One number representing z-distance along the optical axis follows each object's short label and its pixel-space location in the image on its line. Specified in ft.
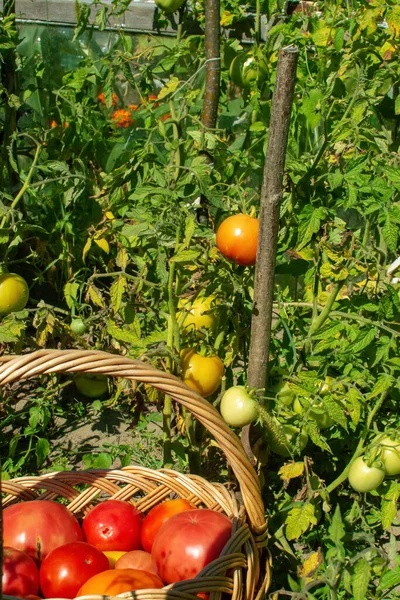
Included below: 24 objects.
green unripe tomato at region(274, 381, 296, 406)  6.43
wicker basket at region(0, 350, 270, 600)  4.86
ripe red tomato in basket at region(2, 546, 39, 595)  5.04
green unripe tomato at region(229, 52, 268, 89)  8.04
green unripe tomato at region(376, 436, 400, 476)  6.05
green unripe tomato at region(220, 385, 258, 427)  5.84
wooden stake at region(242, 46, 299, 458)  5.44
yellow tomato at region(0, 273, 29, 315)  8.14
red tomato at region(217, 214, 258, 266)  6.06
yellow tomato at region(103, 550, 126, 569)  5.73
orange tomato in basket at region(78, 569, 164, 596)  4.76
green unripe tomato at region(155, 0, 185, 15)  9.36
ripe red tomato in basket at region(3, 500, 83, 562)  5.49
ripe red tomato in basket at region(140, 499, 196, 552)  5.70
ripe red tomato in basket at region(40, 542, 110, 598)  5.08
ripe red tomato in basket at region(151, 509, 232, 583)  5.07
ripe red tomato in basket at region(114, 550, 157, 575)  5.41
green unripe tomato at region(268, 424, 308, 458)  6.36
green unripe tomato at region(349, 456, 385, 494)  6.08
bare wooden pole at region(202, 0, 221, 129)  7.64
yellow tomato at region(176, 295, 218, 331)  6.69
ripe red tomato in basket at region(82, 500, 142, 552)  5.79
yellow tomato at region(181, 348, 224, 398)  6.43
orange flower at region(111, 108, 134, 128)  11.50
